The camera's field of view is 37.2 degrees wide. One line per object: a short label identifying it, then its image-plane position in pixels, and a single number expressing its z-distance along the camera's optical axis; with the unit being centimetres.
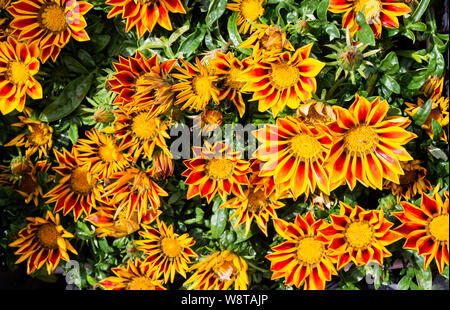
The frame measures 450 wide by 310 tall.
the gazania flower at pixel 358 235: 57
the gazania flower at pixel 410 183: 60
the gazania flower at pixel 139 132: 57
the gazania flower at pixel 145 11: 56
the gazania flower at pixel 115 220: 61
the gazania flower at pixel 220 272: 60
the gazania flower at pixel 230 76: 56
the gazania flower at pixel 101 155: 60
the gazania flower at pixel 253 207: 59
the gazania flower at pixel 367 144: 53
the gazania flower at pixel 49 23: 57
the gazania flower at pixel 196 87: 55
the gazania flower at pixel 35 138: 62
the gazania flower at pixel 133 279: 62
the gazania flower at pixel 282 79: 54
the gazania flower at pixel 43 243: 62
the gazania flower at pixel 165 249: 60
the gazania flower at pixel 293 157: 56
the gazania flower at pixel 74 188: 62
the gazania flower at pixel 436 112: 60
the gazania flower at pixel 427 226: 57
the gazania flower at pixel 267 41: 54
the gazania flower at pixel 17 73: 58
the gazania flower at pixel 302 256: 58
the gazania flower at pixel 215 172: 57
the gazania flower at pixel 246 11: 59
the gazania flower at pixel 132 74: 56
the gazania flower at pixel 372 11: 55
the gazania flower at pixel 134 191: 59
